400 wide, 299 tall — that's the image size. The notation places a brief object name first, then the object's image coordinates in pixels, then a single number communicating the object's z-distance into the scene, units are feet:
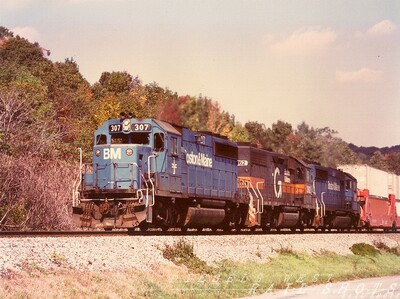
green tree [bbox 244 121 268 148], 390.21
